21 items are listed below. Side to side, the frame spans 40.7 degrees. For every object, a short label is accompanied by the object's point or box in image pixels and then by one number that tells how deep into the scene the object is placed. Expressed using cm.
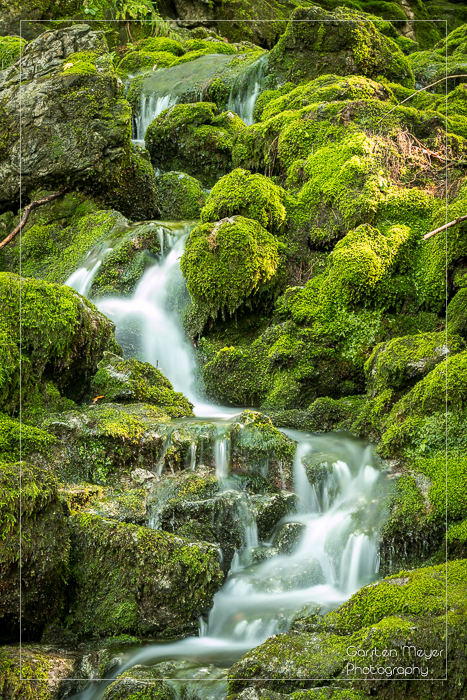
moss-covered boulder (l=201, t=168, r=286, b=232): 964
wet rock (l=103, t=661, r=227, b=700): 396
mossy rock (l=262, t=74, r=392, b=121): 1133
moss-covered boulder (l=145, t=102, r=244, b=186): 1383
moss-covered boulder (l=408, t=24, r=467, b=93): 1444
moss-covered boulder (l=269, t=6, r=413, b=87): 1346
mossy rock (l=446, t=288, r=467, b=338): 684
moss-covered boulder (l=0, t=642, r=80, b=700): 408
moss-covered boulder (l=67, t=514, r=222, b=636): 494
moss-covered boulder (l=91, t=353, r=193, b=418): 719
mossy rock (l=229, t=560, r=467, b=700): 355
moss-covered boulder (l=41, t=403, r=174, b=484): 619
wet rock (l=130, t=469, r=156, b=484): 621
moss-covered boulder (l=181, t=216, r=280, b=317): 878
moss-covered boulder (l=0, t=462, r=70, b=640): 457
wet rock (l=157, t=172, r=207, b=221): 1268
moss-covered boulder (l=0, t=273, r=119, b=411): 647
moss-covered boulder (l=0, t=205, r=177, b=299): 1039
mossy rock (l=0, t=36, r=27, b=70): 1603
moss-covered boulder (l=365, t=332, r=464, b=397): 649
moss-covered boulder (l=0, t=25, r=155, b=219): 1220
